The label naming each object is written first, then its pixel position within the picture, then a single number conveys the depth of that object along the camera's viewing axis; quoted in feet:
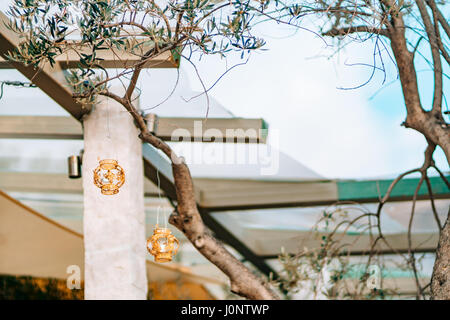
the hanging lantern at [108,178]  11.73
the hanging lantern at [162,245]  12.05
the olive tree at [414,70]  10.67
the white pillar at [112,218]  15.16
